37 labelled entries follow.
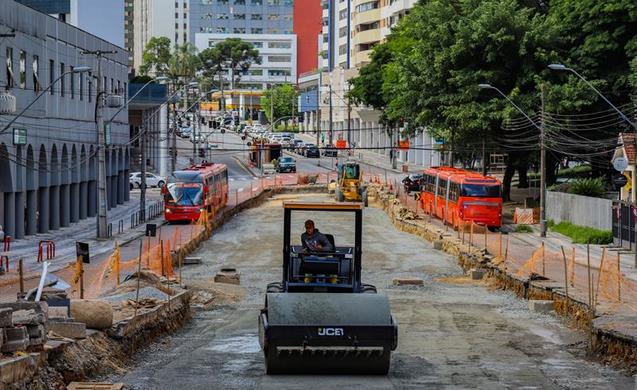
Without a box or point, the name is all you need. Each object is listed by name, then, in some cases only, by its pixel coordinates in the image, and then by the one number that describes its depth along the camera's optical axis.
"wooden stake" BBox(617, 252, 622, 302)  34.19
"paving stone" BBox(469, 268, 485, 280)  46.31
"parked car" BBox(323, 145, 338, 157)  151.38
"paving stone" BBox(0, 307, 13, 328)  19.27
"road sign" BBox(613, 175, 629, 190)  55.78
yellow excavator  89.12
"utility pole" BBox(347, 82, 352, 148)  151.76
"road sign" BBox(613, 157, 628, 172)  58.06
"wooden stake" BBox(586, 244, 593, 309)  31.78
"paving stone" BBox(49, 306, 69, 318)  23.58
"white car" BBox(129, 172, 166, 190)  109.26
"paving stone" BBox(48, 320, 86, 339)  22.64
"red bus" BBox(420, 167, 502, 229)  66.00
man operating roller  24.16
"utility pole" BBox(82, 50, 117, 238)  61.88
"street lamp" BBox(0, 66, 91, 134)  49.67
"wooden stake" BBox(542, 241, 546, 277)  41.91
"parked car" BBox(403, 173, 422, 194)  100.75
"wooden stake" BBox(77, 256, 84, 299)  28.98
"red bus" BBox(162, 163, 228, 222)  72.19
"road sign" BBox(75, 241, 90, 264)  30.47
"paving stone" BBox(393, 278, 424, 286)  44.72
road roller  21.72
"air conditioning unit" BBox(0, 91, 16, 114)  54.44
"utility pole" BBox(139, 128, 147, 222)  74.06
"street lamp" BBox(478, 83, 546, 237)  62.12
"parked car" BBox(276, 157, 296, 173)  130.38
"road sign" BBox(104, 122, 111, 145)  71.62
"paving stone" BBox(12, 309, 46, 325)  20.11
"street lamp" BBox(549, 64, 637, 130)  50.06
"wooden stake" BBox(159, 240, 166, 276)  42.18
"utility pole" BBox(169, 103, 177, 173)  95.91
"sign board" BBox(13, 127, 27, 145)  60.78
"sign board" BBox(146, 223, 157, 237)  52.79
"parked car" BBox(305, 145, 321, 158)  150.62
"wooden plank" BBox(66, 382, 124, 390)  20.14
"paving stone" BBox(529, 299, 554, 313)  35.28
